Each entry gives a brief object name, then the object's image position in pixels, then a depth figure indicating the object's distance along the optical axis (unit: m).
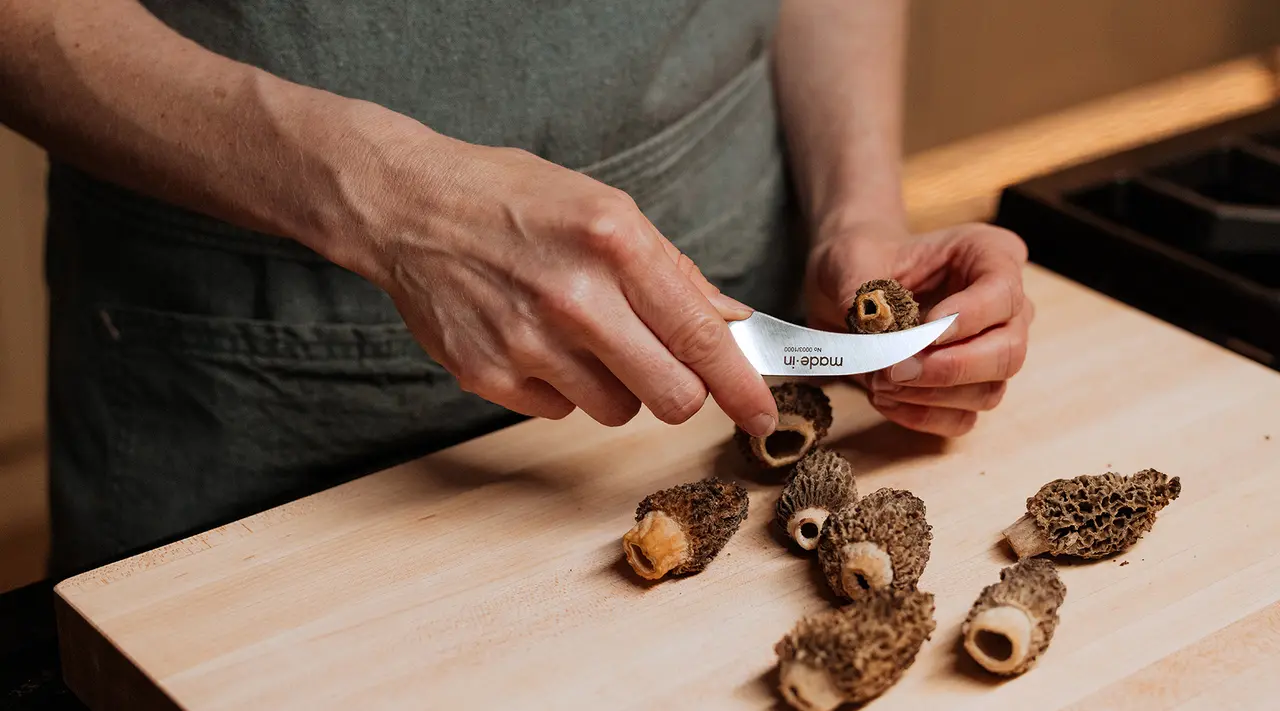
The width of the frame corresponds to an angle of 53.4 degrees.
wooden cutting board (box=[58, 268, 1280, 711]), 0.92
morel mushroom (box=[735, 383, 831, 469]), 1.18
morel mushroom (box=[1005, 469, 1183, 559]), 1.04
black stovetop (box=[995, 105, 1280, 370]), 1.48
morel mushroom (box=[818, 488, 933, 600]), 0.97
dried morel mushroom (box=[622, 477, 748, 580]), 1.01
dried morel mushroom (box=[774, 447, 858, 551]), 1.05
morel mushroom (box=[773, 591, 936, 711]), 0.86
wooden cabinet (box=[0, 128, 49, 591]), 2.12
